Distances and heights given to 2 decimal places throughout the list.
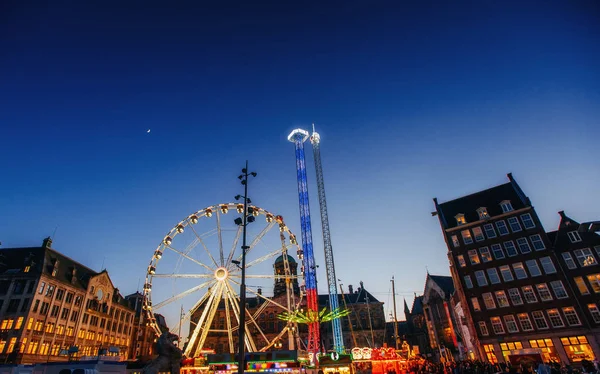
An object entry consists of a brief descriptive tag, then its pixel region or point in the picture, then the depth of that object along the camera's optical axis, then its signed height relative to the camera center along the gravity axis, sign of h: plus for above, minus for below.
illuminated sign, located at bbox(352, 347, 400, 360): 35.56 +0.21
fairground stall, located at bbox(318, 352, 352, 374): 30.88 -0.25
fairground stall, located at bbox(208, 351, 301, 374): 28.97 +0.13
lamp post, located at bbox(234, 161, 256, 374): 14.45 +5.20
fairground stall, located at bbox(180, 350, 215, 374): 33.25 +0.42
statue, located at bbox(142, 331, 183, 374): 13.44 +0.54
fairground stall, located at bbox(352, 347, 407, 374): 35.50 -0.43
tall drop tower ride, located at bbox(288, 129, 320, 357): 40.53 +17.72
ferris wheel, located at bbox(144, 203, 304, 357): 32.66 +8.77
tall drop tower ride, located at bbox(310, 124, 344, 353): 50.18 +17.14
